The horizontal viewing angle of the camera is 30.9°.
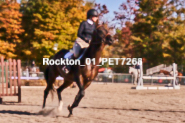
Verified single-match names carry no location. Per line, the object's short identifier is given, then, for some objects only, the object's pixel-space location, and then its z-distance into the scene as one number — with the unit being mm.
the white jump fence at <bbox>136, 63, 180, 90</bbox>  20788
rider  9414
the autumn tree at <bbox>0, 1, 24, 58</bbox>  36719
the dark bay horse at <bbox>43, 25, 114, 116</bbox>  8992
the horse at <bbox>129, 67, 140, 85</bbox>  29372
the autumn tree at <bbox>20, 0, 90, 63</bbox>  39134
